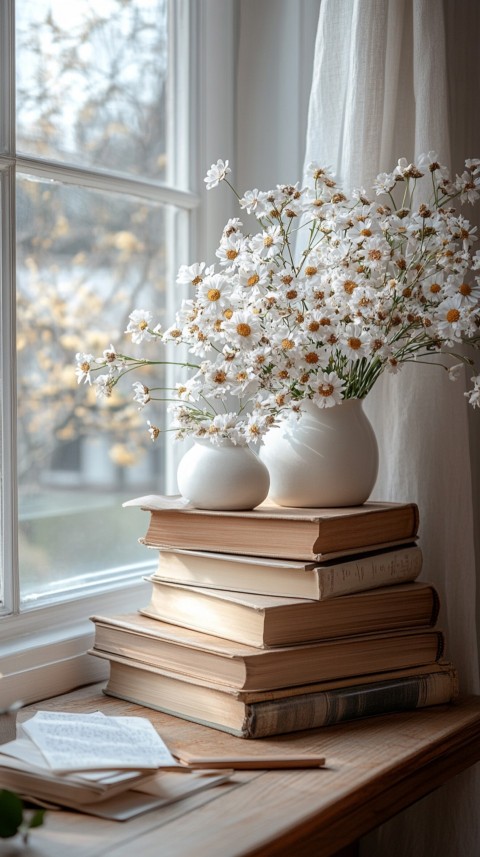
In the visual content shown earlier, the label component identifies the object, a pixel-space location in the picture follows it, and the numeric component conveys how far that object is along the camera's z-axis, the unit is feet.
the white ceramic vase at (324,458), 3.94
